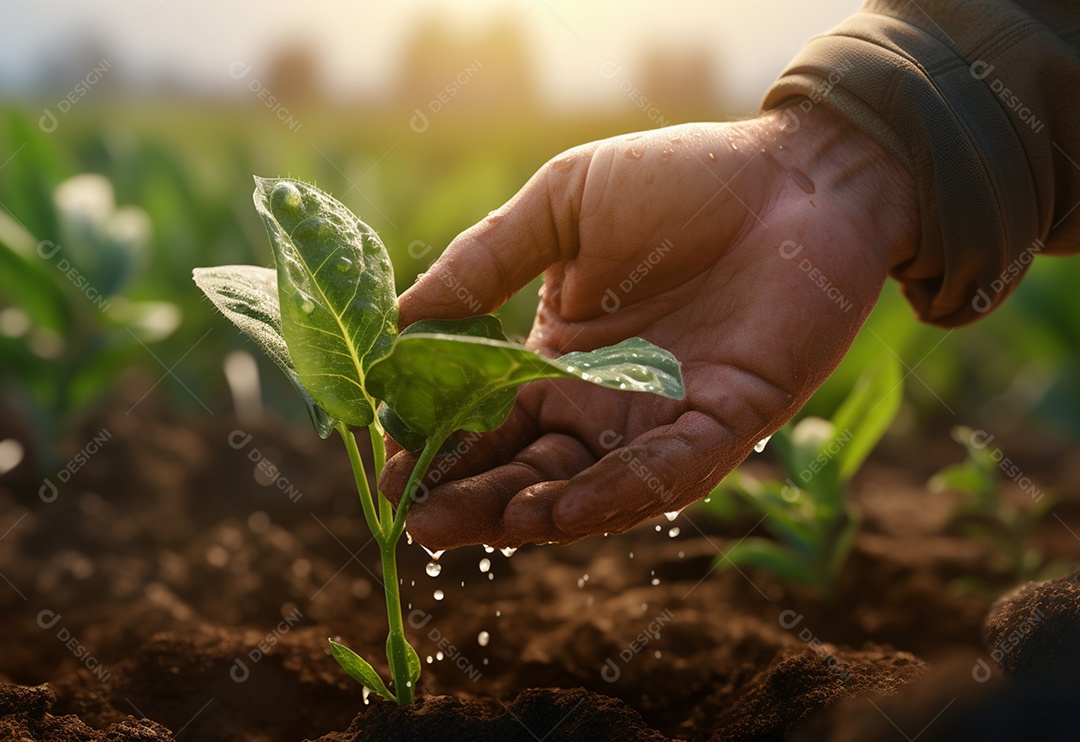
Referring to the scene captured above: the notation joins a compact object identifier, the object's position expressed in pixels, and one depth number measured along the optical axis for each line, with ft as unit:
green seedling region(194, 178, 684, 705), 1.71
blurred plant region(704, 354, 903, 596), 2.33
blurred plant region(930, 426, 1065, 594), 2.36
